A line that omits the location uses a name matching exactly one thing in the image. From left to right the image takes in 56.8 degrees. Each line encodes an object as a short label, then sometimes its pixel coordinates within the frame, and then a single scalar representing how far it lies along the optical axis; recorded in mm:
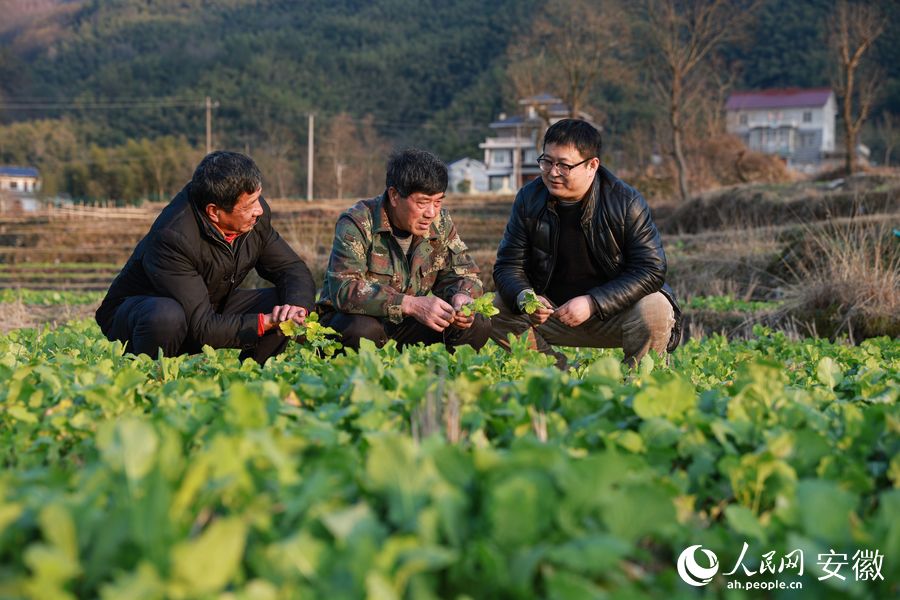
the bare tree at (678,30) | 26391
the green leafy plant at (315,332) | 3463
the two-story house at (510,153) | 57812
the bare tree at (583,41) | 33344
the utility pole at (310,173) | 47375
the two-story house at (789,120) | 62625
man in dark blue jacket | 4129
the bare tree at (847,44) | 23422
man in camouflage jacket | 4242
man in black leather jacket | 4480
